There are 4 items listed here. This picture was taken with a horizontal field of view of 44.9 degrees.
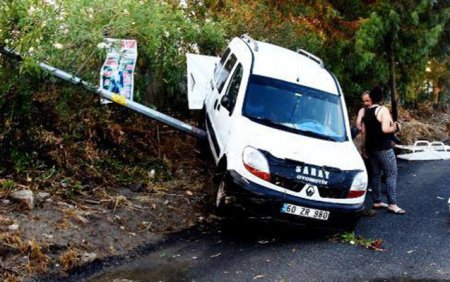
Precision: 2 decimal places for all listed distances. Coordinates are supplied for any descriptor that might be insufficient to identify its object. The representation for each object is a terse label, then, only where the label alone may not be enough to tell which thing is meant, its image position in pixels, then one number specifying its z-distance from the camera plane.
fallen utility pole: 7.21
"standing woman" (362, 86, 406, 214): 7.86
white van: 6.53
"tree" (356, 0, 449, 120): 11.66
